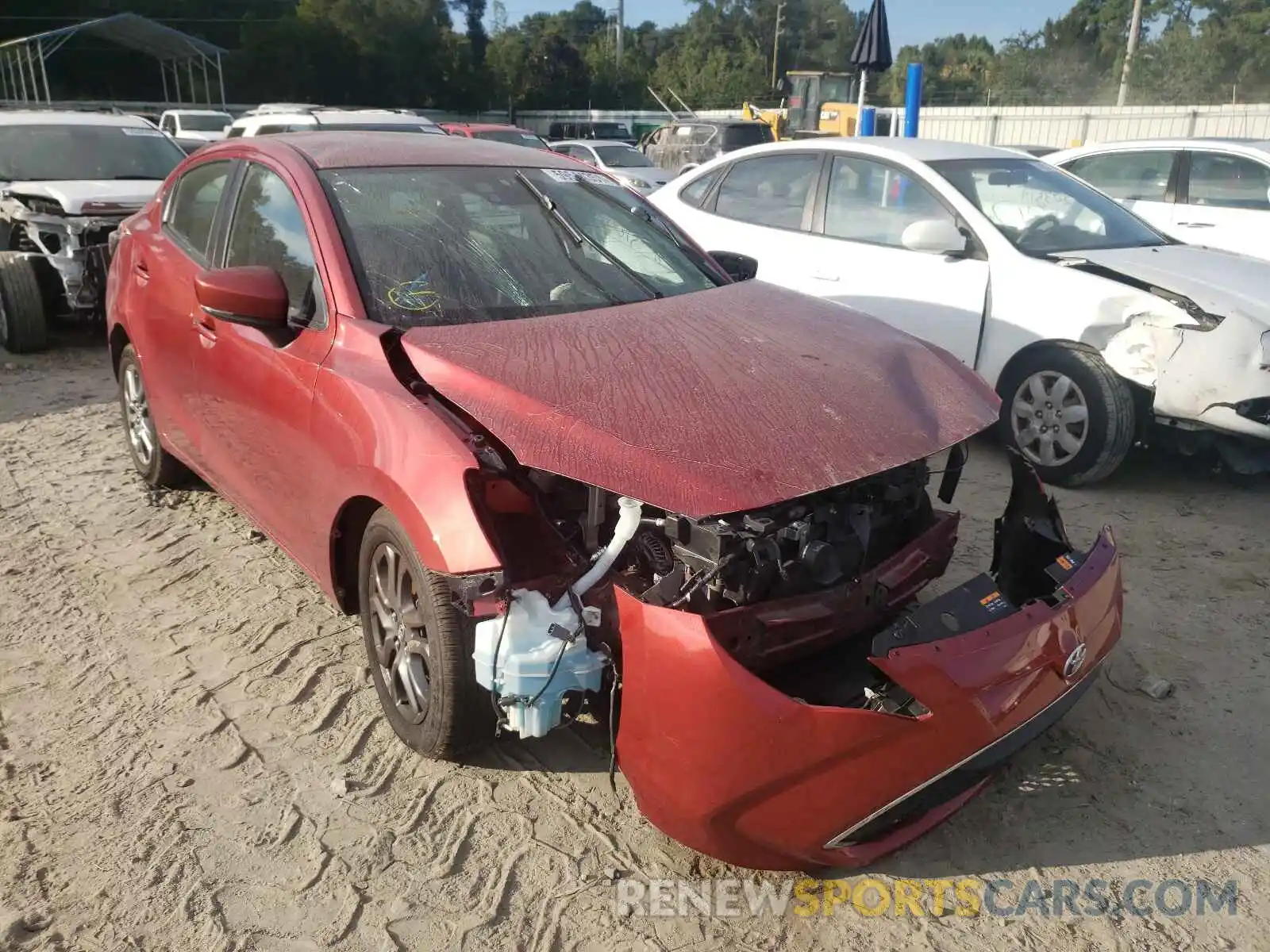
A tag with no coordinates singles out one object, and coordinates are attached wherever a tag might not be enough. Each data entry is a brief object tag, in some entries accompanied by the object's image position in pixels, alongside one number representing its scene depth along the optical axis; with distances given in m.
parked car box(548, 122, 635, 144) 31.25
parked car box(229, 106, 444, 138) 12.64
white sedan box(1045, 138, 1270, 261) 7.61
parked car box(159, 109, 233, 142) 22.02
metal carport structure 24.67
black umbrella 12.99
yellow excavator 27.67
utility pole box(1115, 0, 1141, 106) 33.31
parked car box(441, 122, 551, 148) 17.03
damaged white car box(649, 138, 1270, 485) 4.74
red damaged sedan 2.23
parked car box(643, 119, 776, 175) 20.23
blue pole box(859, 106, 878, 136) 13.88
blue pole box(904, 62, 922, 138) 13.08
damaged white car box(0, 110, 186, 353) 7.18
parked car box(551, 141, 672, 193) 17.02
